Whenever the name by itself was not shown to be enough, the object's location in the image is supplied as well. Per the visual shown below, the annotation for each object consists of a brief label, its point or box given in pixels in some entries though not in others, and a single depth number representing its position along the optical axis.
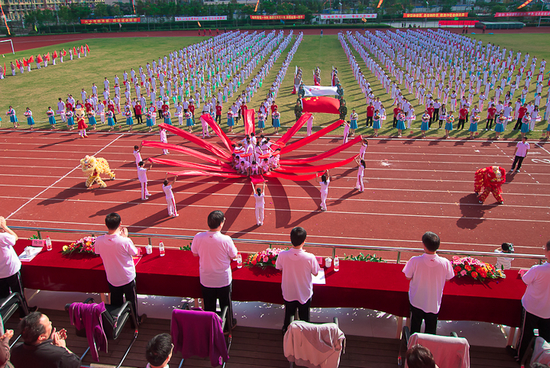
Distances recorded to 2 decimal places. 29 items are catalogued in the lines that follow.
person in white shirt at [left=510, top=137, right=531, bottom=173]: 13.59
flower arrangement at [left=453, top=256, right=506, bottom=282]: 5.87
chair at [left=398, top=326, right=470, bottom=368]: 4.02
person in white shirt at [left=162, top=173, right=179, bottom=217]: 11.22
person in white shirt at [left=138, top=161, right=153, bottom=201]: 12.48
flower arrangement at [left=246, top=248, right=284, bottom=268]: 6.24
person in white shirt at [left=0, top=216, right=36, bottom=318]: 5.52
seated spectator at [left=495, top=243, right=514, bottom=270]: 6.07
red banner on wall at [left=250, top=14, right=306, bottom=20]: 68.00
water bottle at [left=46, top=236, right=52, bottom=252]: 6.90
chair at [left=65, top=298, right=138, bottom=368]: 5.00
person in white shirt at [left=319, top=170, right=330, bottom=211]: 11.64
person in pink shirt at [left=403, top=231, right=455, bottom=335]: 4.66
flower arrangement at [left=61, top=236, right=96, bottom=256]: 6.71
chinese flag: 20.69
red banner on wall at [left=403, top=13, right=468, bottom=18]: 65.44
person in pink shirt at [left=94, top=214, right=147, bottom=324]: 5.18
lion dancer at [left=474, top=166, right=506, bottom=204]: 11.77
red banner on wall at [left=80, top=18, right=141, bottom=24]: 67.12
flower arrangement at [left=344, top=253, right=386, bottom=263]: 6.73
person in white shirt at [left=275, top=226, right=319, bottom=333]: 4.83
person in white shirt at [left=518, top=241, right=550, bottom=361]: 4.69
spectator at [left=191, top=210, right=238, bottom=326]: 5.05
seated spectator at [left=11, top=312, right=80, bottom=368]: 3.76
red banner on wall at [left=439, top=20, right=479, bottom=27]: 59.75
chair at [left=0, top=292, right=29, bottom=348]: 5.45
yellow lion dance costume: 13.70
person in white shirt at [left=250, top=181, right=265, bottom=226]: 10.69
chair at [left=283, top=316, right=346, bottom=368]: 4.21
